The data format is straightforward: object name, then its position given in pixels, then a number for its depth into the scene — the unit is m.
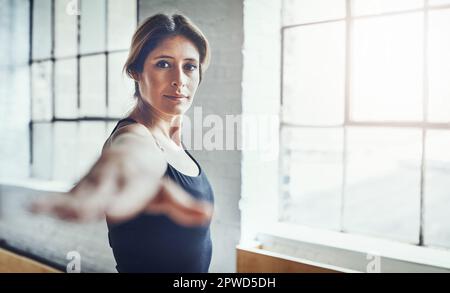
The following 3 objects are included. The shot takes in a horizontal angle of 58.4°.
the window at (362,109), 1.52
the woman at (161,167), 1.67
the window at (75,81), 2.06
